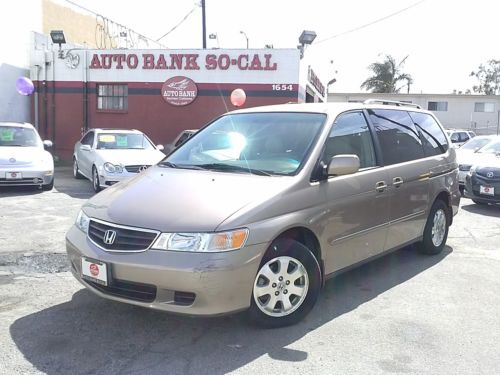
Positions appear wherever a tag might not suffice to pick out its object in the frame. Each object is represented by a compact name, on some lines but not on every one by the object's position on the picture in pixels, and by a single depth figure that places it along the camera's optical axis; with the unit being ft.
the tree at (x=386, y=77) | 161.89
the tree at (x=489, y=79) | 215.31
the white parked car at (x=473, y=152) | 37.60
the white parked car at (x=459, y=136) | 83.42
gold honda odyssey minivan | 11.47
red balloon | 54.54
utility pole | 76.22
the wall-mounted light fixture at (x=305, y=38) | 54.75
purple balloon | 57.06
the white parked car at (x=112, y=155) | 35.12
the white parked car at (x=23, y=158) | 33.65
